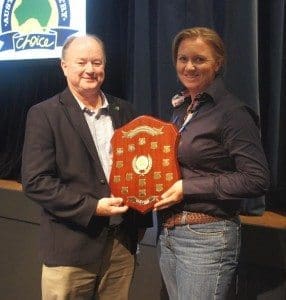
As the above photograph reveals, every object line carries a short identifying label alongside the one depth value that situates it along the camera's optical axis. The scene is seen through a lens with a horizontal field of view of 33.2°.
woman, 1.27
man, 1.39
